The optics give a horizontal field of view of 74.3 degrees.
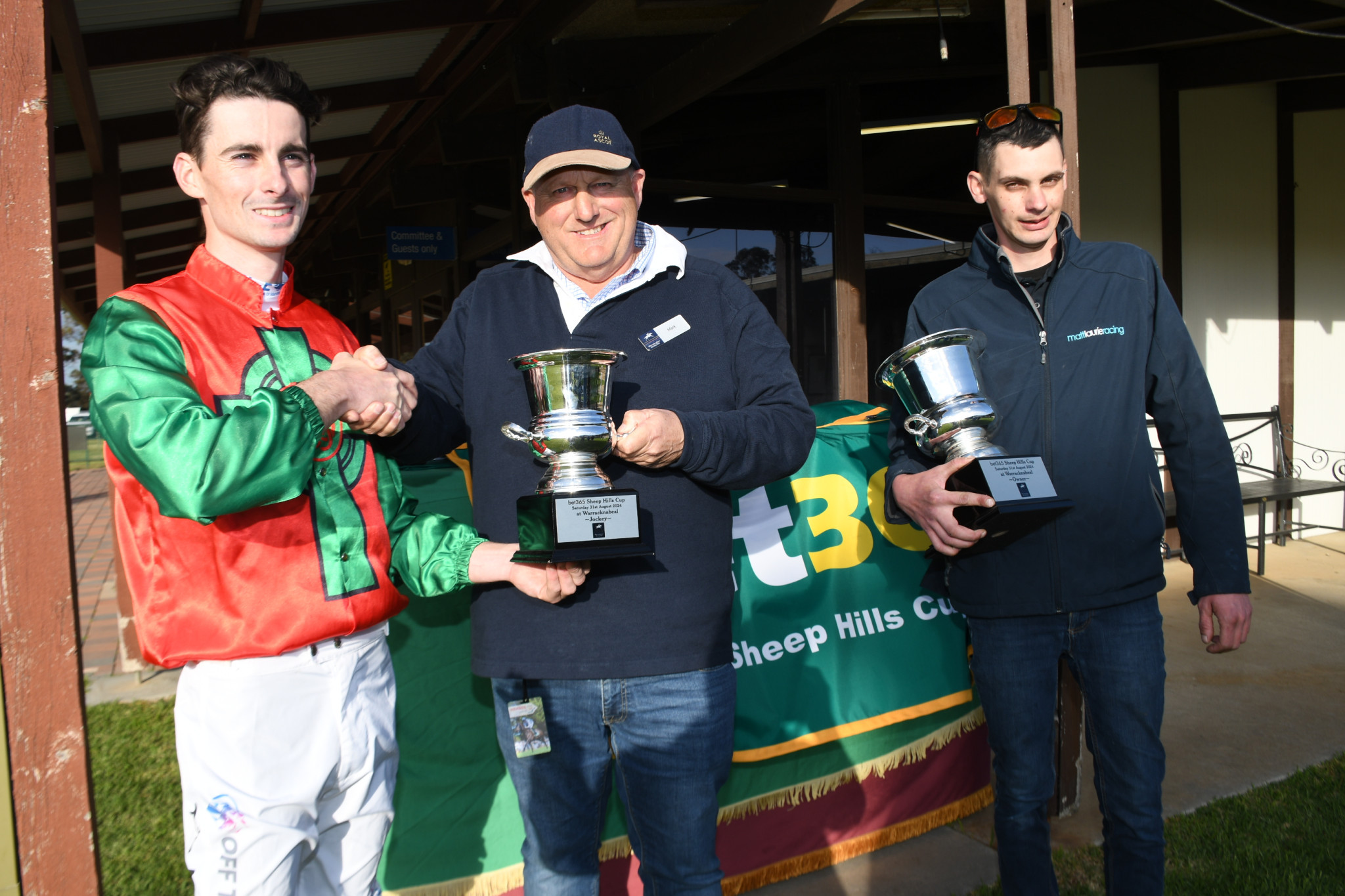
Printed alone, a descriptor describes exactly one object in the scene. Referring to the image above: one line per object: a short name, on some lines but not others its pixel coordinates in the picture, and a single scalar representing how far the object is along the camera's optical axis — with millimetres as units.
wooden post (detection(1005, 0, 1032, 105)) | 2857
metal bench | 6395
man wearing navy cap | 1806
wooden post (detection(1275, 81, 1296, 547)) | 7391
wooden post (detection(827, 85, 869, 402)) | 6539
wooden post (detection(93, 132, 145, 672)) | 5137
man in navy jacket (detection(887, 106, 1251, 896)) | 2158
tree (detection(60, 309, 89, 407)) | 27025
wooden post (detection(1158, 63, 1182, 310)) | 7004
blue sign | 7719
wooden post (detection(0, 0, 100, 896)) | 1305
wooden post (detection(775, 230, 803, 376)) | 6613
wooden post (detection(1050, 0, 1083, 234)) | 2846
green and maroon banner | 2402
